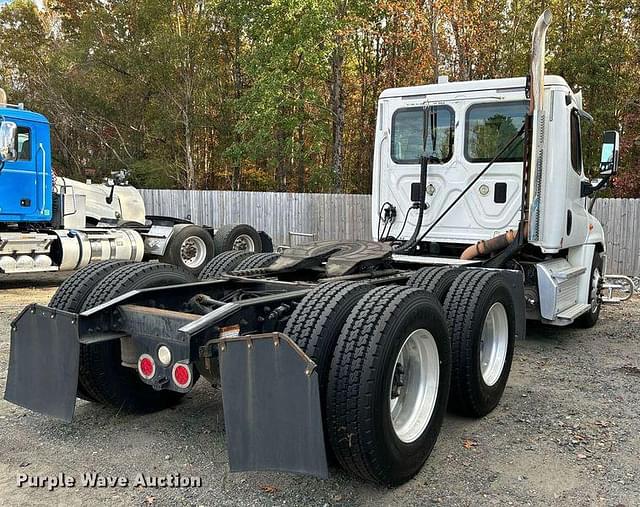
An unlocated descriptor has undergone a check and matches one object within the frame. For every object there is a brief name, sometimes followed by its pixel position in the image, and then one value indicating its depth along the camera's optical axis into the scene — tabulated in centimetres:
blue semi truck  1020
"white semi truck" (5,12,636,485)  297
